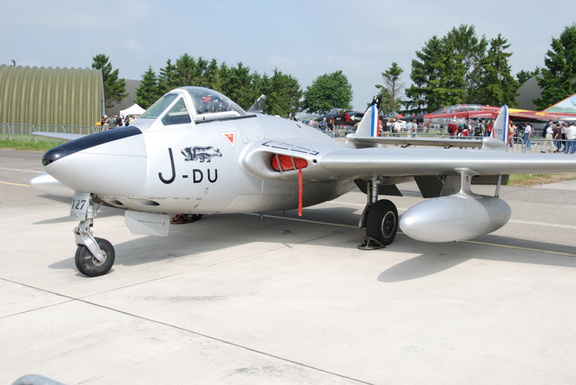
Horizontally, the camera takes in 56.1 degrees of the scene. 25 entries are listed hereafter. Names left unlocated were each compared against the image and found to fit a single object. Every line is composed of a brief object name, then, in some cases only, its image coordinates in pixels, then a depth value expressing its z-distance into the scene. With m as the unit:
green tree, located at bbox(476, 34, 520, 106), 74.06
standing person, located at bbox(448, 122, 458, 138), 35.67
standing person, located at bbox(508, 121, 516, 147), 25.94
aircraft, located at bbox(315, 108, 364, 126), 55.08
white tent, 58.36
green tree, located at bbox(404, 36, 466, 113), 71.38
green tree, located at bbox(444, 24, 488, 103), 83.56
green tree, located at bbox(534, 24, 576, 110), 65.56
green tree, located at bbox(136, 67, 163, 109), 78.00
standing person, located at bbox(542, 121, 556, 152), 27.45
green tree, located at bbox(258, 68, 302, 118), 76.81
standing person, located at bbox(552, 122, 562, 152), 29.55
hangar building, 51.66
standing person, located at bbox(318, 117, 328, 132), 51.37
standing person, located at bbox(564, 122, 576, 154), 27.41
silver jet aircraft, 6.49
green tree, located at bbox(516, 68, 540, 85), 113.33
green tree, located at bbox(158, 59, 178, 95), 73.19
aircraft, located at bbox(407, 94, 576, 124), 49.34
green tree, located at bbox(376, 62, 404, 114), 82.81
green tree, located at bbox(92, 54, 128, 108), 90.81
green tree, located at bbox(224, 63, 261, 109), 72.12
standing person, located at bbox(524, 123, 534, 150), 25.92
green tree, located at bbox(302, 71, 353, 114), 128.79
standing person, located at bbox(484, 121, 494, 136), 40.29
